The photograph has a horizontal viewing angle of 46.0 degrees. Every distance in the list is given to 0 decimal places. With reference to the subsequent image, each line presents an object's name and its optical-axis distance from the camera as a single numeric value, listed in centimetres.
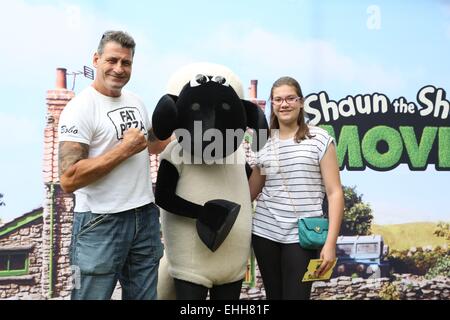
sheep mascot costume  208
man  203
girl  224
